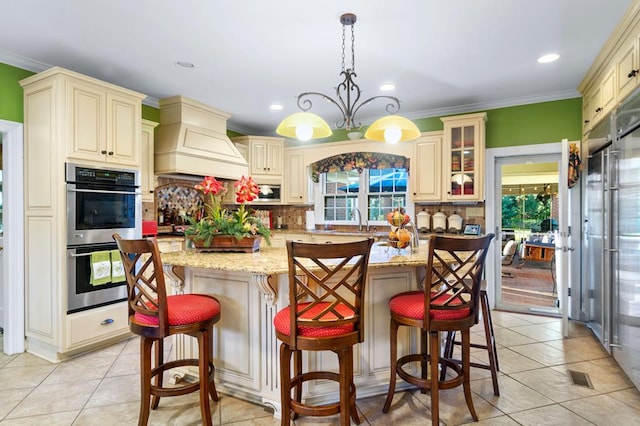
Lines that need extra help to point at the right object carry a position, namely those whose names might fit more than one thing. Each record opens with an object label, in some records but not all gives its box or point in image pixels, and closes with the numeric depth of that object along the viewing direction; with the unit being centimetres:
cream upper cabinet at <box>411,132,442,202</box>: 460
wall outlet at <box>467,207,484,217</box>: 458
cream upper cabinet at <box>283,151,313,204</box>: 560
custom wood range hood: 420
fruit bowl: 256
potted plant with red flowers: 253
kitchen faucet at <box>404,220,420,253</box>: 269
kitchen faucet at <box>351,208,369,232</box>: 547
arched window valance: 520
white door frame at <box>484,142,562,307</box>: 448
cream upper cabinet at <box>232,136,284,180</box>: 550
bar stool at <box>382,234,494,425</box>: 190
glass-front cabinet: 434
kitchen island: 220
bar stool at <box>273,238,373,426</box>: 165
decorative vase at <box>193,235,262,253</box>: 254
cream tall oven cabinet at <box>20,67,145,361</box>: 294
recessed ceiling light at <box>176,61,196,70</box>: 330
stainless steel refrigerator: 243
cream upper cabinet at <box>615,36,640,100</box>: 249
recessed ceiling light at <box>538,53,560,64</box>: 317
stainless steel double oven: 300
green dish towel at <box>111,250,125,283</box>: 326
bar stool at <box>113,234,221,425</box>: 184
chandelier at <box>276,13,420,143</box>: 251
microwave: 570
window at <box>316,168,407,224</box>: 534
